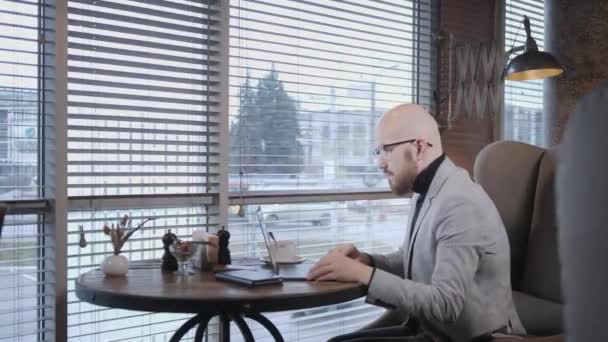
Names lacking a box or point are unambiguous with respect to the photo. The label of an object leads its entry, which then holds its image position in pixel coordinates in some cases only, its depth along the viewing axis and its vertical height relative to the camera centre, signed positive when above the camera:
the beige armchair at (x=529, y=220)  2.39 -0.21
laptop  2.18 -0.37
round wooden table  1.79 -0.37
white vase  2.17 -0.34
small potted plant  2.17 -0.31
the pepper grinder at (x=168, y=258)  2.29 -0.33
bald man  1.97 -0.29
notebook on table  1.98 -0.35
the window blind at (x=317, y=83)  3.21 +0.48
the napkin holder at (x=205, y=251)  2.35 -0.32
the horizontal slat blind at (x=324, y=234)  3.26 -0.38
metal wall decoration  4.24 +0.59
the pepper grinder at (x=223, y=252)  2.47 -0.33
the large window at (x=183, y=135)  2.54 +0.15
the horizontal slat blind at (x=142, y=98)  2.65 +0.30
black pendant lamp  3.47 +0.56
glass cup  2.24 -0.30
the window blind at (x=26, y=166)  2.47 +0.00
